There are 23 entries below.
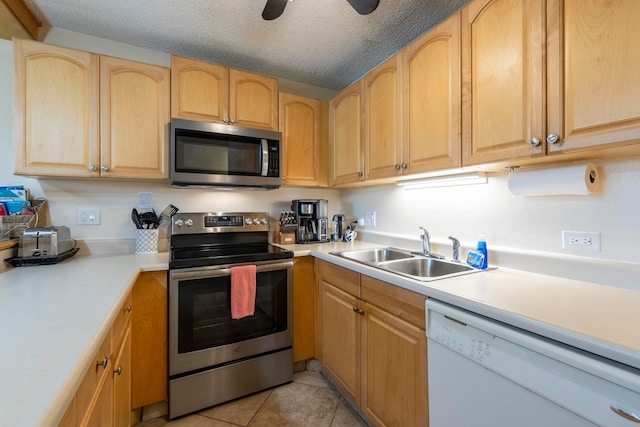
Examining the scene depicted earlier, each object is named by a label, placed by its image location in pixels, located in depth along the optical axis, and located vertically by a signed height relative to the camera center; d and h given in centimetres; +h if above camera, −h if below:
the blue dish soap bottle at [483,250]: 138 -19
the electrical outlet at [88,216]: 190 -2
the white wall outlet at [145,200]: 206 +10
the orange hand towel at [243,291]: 171 -48
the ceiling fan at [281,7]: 125 +100
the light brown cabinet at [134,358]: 93 -65
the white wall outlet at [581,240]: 114 -12
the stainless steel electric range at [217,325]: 162 -71
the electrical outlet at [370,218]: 240 -5
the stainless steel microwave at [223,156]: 183 +40
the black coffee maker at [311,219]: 238 -5
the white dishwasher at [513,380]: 65 -47
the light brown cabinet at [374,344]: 120 -69
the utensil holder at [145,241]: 195 -19
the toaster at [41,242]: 150 -16
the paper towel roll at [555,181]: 109 +13
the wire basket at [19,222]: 156 -5
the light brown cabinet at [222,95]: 189 +86
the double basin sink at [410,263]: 150 -30
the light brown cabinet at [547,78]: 88 +49
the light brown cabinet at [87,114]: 158 +60
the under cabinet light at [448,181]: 156 +20
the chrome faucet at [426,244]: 175 -20
